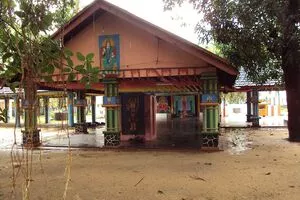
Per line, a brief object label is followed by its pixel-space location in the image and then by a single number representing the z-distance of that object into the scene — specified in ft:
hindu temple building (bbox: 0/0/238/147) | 25.55
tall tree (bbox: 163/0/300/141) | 25.39
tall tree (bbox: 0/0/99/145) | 6.86
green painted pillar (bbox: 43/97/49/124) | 60.11
